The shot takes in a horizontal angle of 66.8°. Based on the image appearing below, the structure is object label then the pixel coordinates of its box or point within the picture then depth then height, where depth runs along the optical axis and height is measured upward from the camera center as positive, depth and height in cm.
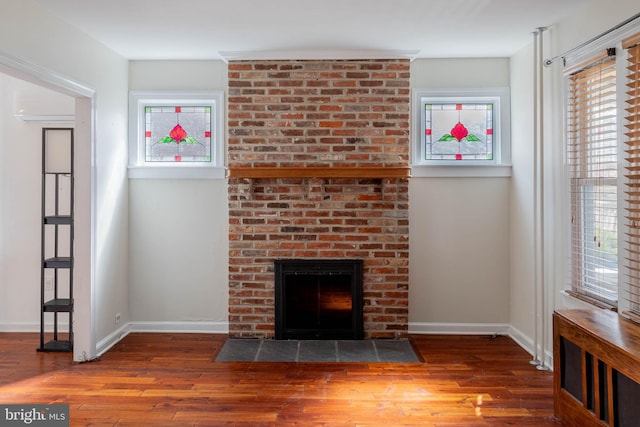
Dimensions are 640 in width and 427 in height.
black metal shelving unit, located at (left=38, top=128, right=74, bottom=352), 401 -19
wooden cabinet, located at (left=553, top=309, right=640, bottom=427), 220 -75
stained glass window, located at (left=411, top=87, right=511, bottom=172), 453 +84
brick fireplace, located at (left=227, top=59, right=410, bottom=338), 431 +32
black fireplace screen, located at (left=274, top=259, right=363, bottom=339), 434 -72
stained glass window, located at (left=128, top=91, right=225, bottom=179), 461 +86
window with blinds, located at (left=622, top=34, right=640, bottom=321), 267 +27
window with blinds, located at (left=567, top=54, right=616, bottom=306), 299 +27
